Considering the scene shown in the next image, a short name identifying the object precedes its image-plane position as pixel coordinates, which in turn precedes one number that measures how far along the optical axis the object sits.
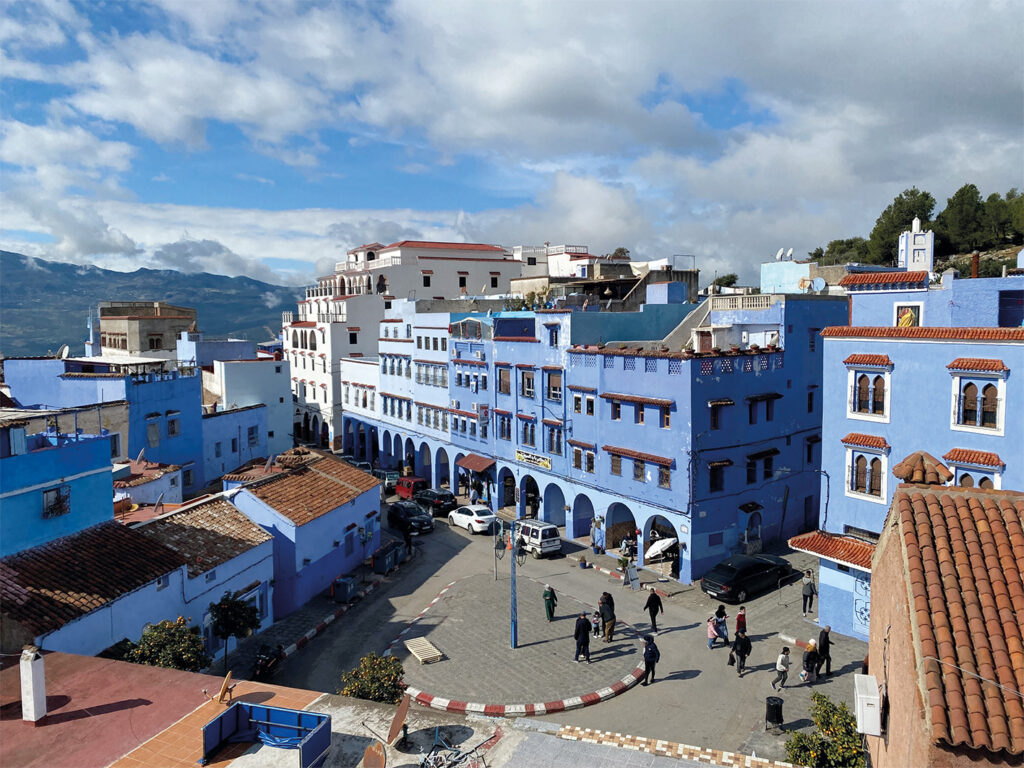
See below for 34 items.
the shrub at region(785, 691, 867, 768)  12.67
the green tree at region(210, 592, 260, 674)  20.69
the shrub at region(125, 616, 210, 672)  16.12
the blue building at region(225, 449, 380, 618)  25.97
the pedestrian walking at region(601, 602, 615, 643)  22.29
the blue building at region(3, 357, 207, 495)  35.09
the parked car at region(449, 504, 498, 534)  35.31
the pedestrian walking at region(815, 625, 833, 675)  19.52
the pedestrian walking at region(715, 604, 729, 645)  21.97
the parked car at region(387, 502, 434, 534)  35.92
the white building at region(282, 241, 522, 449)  59.47
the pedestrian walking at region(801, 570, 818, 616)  24.11
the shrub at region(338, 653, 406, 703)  14.80
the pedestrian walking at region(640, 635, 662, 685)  19.53
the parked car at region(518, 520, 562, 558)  31.34
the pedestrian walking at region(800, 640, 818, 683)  19.30
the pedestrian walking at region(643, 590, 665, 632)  22.64
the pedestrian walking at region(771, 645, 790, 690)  18.72
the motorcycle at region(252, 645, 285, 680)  20.16
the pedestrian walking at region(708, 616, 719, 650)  21.75
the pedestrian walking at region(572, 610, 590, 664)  20.61
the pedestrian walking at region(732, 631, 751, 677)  19.81
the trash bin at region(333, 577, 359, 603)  26.45
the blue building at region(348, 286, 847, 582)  28.20
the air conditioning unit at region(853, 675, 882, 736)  9.66
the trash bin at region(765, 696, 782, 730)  17.03
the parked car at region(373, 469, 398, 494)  45.03
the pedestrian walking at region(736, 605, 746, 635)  20.52
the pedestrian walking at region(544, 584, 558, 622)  24.11
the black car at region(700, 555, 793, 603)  25.53
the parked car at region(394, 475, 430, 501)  42.75
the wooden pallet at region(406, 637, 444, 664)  21.25
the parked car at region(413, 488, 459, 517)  39.12
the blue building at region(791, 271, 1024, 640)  19.80
